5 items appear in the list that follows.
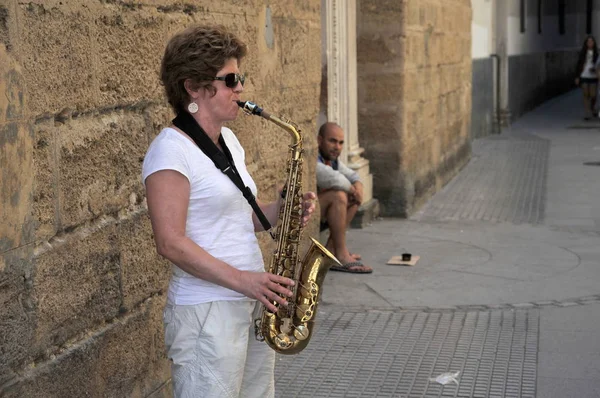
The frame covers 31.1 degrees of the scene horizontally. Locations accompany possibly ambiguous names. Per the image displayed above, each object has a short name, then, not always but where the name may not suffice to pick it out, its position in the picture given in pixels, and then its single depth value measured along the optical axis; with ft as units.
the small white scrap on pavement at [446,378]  16.99
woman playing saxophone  10.09
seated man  24.52
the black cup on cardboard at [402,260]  25.75
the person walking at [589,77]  72.02
